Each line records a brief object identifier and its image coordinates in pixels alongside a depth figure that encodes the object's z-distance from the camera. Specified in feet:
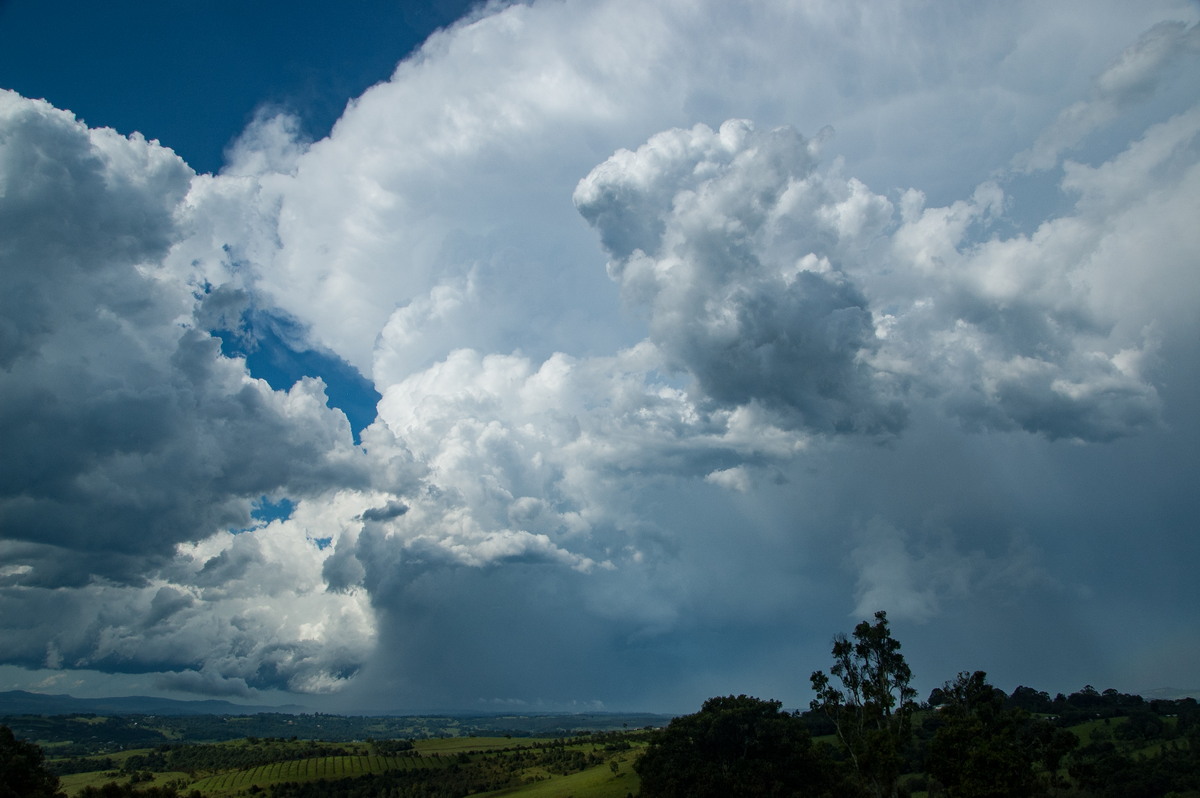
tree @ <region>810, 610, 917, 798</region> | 316.81
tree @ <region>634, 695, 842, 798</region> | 363.35
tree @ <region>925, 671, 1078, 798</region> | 274.36
